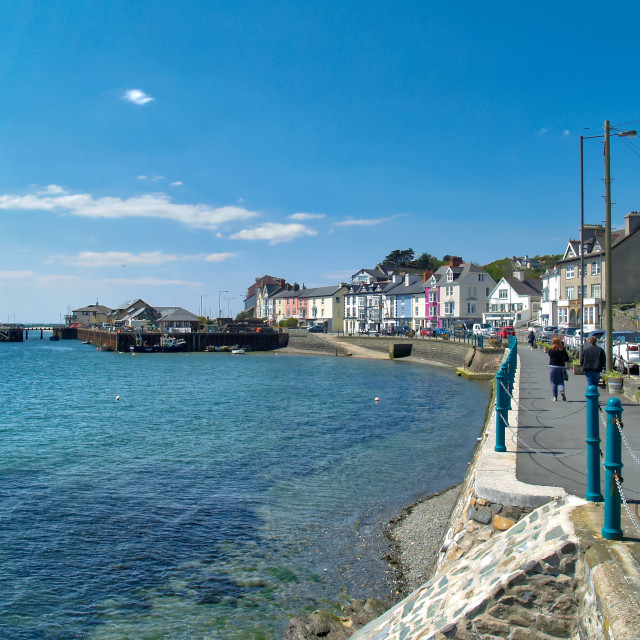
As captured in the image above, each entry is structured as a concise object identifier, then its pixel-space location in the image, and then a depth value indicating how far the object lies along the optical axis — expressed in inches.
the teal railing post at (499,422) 378.9
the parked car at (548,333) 1905.0
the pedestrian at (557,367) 593.0
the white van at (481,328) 2510.0
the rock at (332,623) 312.5
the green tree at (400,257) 5890.8
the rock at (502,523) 261.4
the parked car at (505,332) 2210.1
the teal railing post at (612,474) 204.1
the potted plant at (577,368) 919.7
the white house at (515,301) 2962.6
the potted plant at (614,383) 639.8
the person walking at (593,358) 563.8
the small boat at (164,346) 3555.6
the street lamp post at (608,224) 756.6
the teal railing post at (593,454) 238.7
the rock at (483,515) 276.8
